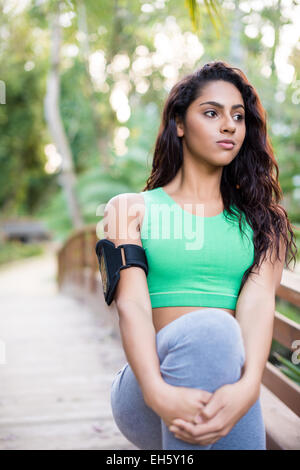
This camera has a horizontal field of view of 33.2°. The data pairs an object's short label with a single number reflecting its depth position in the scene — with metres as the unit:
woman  1.13
